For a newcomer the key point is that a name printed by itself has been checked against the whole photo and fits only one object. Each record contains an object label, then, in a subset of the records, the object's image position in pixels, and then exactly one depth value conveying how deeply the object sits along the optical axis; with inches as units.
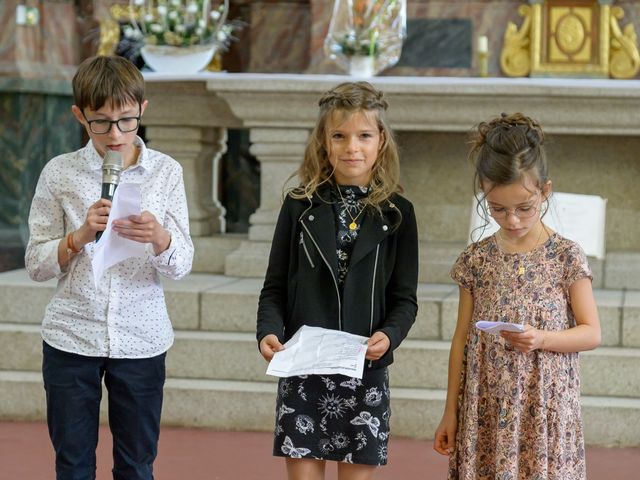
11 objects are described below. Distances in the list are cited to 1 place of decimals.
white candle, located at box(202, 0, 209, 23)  481.1
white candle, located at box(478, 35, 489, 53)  473.3
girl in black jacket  209.6
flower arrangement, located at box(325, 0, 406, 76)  441.3
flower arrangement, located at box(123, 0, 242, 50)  464.4
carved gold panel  531.3
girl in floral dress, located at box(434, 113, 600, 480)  198.2
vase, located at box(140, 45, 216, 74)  461.3
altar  399.3
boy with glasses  211.3
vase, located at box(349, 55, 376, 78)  443.1
